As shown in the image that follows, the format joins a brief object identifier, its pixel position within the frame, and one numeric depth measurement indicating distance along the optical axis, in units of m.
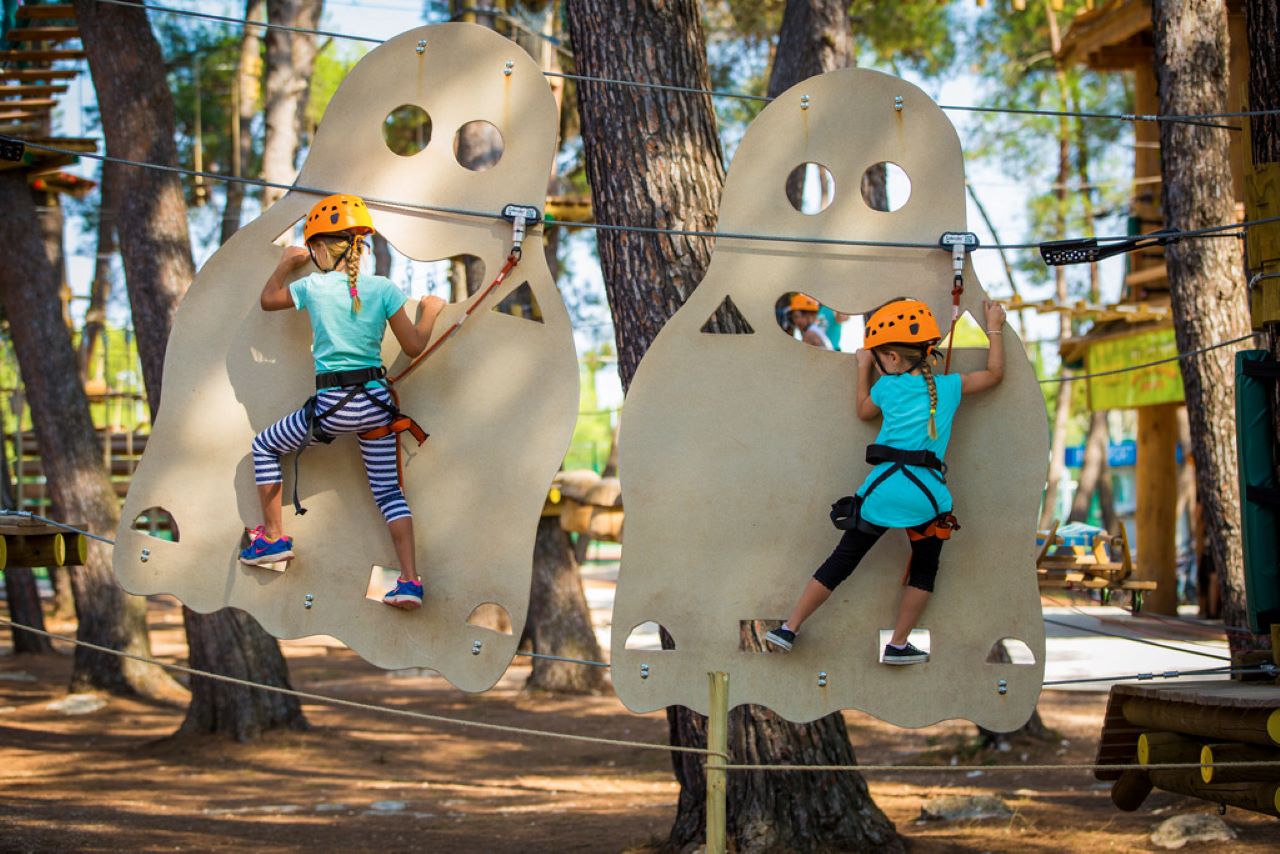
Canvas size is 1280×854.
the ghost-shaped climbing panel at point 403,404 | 5.20
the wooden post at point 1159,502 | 19.34
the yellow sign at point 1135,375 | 18.48
